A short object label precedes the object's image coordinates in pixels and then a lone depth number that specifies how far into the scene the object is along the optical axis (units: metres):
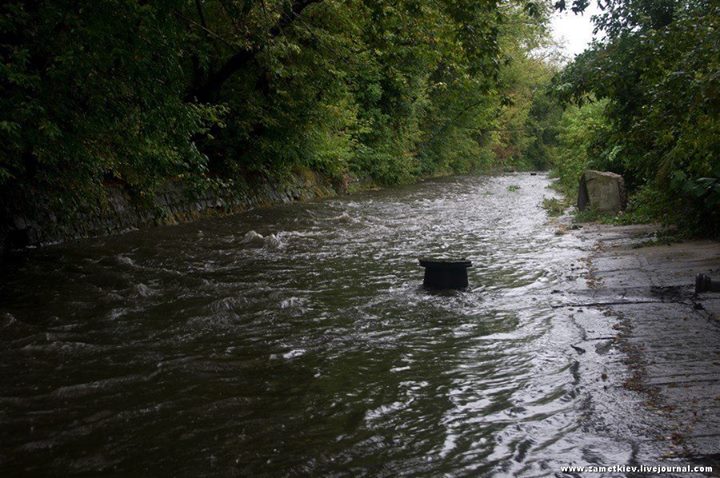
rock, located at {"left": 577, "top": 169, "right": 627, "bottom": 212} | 15.46
